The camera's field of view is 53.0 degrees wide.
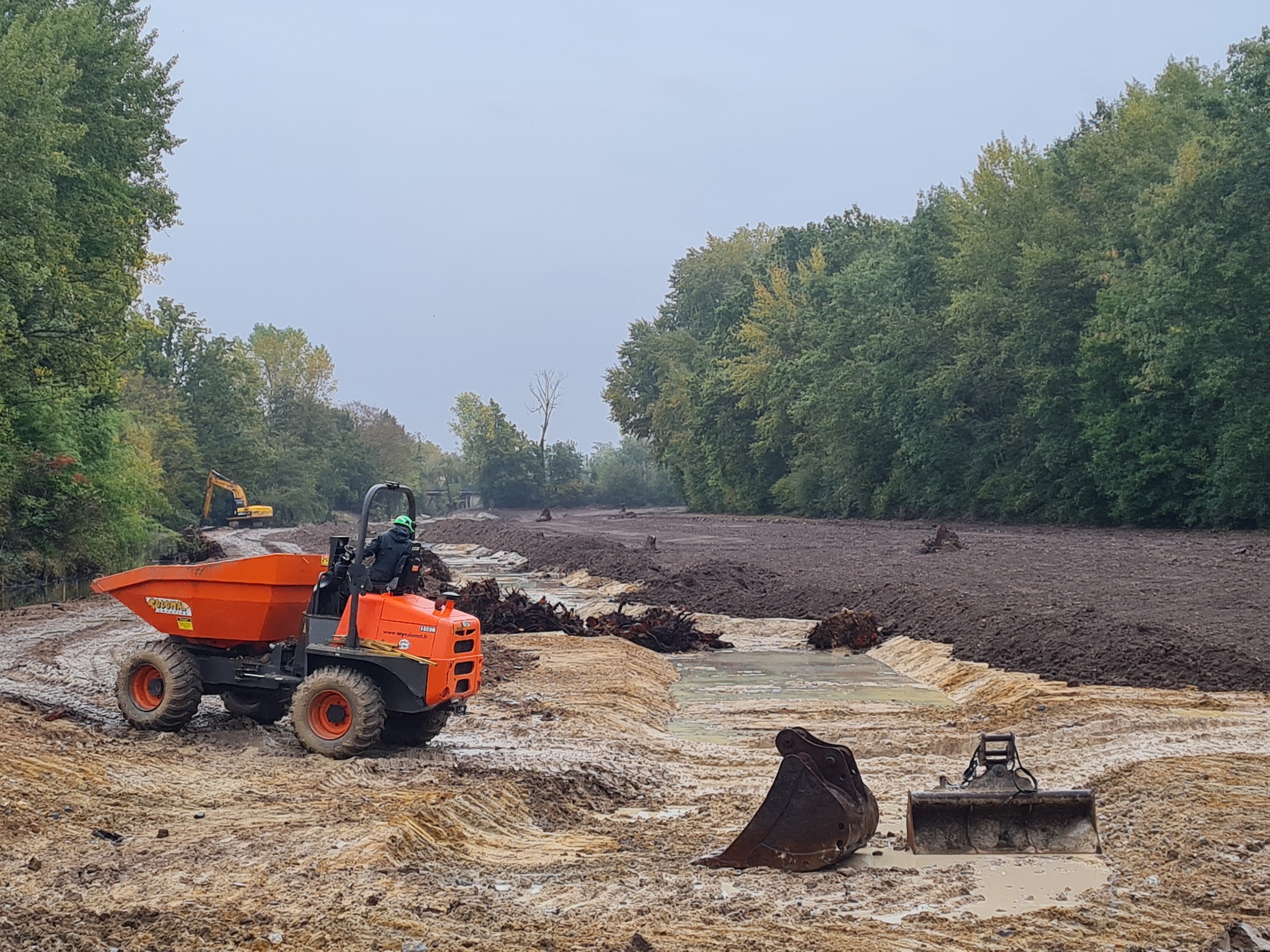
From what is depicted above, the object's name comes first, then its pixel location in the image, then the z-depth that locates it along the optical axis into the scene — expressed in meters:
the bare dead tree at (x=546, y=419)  124.17
